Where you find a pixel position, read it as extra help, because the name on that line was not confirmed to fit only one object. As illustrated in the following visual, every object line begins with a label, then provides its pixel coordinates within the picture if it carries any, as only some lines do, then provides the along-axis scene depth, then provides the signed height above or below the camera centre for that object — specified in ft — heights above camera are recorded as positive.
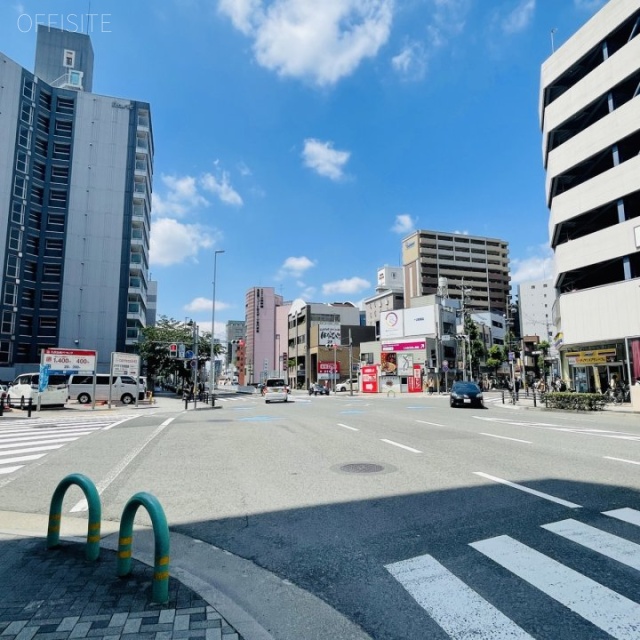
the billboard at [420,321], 220.84 +27.29
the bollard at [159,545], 11.31 -4.39
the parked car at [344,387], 256.36 -6.64
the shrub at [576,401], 77.20 -4.72
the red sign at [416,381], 208.80 -2.68
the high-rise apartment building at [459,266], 373.20 +95.23
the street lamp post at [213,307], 141.02 +21.80
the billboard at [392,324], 232.32 +27.01
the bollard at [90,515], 13.79 -4.49
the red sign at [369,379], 214.48 -1.71
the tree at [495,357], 246.10 +10.24
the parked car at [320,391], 212.64 -7.38
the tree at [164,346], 167.02 +11.40
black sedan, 94.38 -4.43
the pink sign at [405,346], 215.31 +14.68
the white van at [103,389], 114.01 -3.31
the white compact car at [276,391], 122.83 -4.20
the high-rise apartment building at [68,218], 168.96 +64.21
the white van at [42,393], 91.97 -3.55
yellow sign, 96.48 +4.16
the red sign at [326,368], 294.66 +5.04
